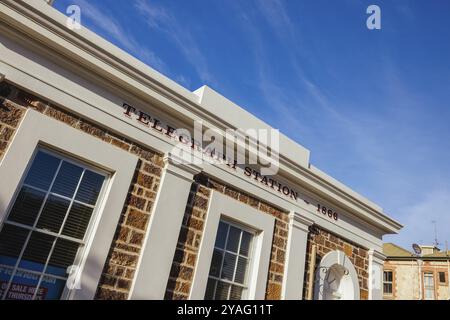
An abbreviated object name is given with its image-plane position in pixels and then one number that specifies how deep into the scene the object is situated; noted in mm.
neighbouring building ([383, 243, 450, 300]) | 26891
